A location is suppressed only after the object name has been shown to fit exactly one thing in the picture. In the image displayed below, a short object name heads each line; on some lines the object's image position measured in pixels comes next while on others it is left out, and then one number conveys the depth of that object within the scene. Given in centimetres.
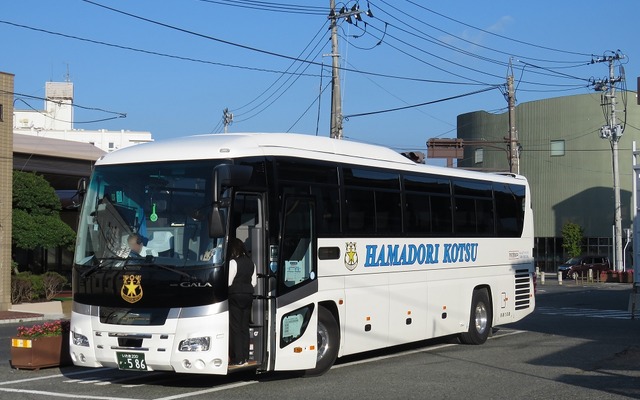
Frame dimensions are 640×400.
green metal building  7281
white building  9269
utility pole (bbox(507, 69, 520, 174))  4222
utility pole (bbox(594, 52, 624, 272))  5932
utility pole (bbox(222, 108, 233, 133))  6098
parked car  6412
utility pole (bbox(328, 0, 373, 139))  3053
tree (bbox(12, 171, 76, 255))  3431
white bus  1158
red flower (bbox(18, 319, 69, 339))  1510
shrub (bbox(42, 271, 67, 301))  3638
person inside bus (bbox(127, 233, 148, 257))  1188
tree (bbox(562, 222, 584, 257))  7212
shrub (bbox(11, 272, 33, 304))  3447
